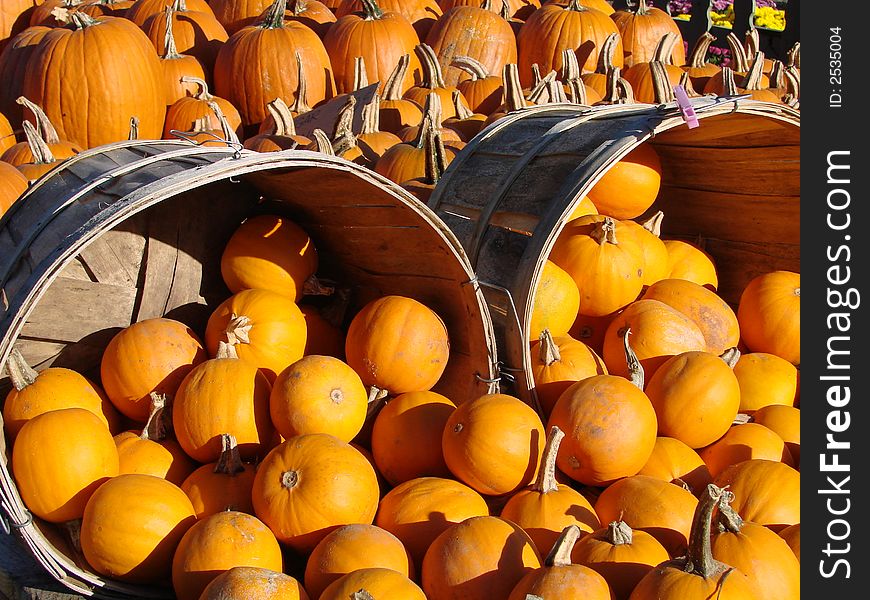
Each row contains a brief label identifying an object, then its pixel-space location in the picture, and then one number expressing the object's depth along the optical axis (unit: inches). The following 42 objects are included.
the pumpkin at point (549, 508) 72.6
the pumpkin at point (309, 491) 70.8
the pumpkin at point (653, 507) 72.7
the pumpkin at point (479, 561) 63.6
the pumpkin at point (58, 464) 72.9
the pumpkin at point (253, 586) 58.0
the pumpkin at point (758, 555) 63.6
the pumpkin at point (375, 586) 58.0
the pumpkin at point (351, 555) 64.5
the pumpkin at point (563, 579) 57.3
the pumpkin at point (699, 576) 57.0
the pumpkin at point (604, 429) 78.8
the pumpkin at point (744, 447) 86.3
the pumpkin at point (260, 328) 88.5
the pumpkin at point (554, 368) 91.1
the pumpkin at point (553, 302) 96.3
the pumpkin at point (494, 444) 76.3
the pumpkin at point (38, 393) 79.9
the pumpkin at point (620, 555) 63.3
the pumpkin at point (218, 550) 65.4
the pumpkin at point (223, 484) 75.5
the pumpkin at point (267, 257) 96.4
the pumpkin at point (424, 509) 72.5
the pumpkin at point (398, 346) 89.0
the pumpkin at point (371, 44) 218.5
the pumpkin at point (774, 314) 106.8
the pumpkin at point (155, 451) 79.7
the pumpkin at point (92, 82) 184.7
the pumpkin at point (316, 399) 78.6
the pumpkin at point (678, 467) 83.4
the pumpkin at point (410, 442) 83.0
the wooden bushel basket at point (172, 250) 70.3
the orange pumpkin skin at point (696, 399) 87.2
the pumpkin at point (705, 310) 105.3
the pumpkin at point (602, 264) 102.5
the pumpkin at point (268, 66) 203.3
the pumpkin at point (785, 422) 90.3
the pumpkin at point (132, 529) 69.3
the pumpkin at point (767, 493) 74.8
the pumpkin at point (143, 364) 85.7
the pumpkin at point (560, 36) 230.8
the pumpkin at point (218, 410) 80.4
